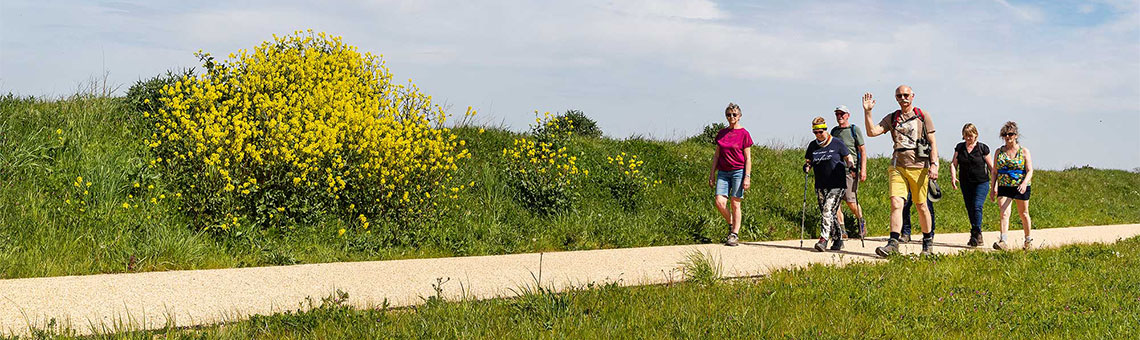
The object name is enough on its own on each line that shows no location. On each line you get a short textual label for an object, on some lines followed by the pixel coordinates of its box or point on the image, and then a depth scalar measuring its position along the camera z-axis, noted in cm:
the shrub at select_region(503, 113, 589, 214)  1069
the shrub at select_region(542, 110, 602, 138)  1756
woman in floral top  1007
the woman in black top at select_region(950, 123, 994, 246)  1051
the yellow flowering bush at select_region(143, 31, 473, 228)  851
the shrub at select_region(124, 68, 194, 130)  1109
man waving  887
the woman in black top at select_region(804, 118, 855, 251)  935
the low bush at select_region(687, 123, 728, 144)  1786
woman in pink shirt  970
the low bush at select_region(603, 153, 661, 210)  1194
